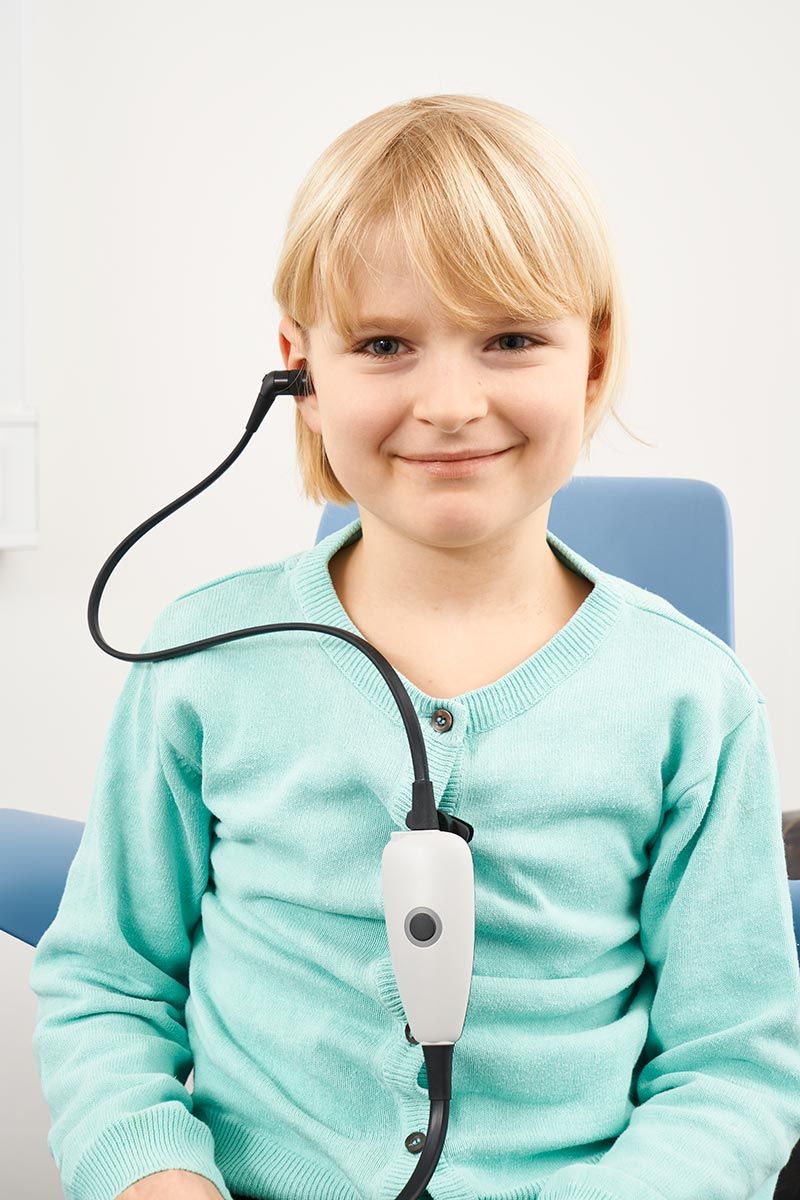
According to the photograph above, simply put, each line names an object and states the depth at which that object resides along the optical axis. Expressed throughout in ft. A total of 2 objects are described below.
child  2.55
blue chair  3.90
